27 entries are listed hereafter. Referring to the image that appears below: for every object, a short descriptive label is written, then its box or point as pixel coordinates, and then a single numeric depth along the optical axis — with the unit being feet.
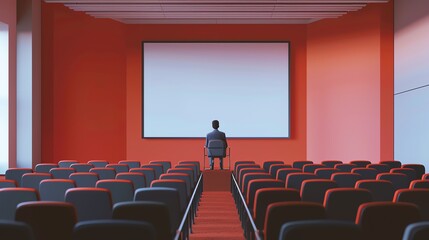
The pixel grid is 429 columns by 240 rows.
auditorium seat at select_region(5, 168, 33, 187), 27.04
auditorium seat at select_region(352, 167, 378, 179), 27.45
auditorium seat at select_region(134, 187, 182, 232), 17.30
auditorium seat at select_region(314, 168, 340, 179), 26.39
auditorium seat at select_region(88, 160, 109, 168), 34.63
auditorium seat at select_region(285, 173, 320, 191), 22.93
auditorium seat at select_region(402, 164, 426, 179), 32.32
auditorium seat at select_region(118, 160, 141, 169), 35.58
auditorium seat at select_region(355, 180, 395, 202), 19.72
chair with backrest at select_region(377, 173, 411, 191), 23.29
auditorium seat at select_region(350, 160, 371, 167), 34.86
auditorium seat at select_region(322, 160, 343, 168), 34.88
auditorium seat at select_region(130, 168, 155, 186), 27.61
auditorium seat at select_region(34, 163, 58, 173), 30.30
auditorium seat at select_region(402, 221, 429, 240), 9.07
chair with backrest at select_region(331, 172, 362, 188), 23.24
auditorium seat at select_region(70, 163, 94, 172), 30.63
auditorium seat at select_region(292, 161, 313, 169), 34.84
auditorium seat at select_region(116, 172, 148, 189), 23.57
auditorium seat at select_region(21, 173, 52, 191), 22.95
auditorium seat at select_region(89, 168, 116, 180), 26.81
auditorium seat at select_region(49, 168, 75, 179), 26.96
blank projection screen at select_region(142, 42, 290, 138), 56.39
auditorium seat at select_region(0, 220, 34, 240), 9.14
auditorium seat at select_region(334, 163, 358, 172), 31.50
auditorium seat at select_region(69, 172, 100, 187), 23.24
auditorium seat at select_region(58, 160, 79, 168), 34.10
